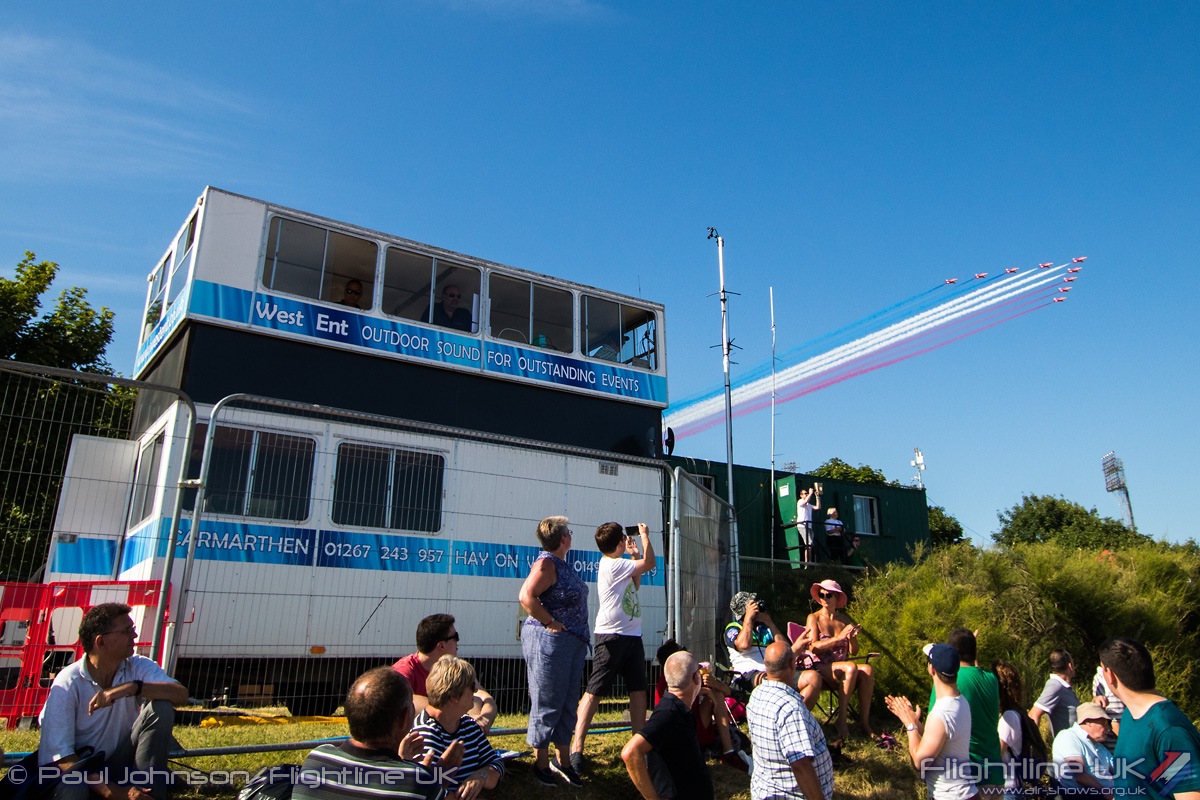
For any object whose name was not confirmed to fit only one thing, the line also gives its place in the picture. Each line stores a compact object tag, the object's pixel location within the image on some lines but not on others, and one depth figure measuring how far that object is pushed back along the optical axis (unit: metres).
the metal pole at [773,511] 19.30
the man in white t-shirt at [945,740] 4.55
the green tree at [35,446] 5.86
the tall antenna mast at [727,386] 18.63
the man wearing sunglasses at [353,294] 9.59
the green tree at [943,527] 48.66
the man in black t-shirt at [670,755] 3.99
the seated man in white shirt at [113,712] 3.95
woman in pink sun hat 7.02
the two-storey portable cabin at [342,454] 7.08
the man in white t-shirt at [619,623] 5.61
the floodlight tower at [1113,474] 59.12
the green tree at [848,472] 42.56
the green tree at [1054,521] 47.59
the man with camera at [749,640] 7.13
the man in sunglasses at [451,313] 10.05
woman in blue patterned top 5.22
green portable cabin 18.80
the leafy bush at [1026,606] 9.76
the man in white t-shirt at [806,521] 17.09
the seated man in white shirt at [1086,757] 5.66
